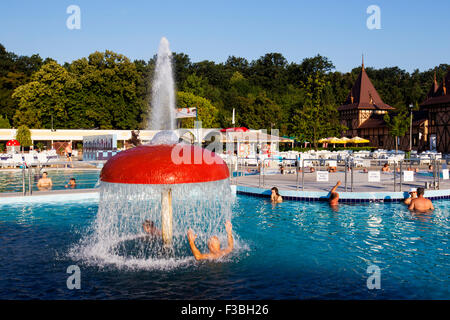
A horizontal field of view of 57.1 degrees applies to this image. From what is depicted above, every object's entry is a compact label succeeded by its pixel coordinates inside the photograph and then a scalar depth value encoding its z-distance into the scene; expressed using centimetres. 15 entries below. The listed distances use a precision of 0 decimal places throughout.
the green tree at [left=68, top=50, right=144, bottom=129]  5881
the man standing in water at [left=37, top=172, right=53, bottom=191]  1716
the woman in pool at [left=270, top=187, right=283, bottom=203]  1525
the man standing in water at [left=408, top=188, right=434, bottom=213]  1344
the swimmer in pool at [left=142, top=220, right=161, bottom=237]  950
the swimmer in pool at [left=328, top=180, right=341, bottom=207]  1457
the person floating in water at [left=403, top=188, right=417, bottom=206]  1435
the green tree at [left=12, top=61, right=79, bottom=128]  5669
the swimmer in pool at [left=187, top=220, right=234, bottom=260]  830
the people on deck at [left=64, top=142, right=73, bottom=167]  3819
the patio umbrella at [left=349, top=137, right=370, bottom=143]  4369
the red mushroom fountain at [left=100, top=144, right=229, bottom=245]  635
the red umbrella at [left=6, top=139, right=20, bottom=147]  3800
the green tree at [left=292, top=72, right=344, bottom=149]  4214
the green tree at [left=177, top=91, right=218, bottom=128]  5772
